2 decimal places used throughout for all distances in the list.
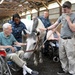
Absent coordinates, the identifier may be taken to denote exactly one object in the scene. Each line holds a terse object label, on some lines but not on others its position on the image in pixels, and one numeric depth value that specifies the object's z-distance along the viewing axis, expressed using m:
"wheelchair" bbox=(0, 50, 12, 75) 1.46
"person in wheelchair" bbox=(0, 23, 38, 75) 1.54
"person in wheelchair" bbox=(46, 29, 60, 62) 2.53
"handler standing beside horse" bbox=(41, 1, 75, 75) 1.65
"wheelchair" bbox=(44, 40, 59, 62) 2.51
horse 1.82
